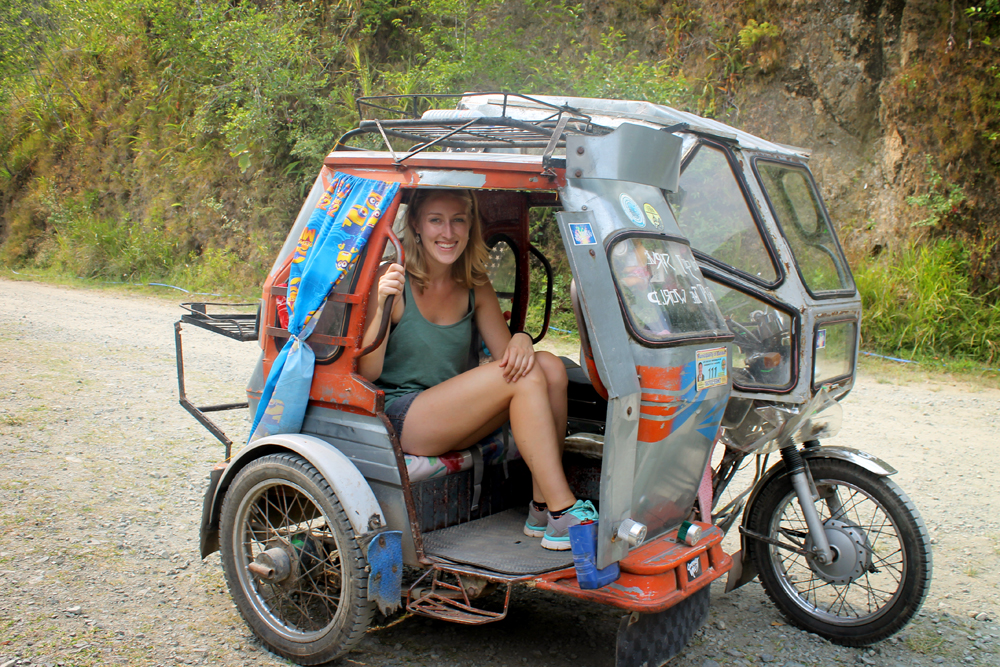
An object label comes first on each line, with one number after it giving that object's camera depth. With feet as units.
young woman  10.27
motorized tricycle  9.36
